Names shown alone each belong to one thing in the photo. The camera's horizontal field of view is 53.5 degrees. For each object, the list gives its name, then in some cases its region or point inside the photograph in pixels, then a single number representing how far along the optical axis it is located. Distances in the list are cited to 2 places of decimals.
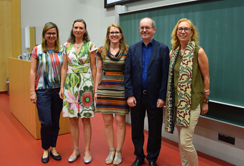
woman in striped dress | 2.72
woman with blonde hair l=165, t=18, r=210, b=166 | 2.23
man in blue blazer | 2.53
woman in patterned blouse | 2.84
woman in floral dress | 2.79
